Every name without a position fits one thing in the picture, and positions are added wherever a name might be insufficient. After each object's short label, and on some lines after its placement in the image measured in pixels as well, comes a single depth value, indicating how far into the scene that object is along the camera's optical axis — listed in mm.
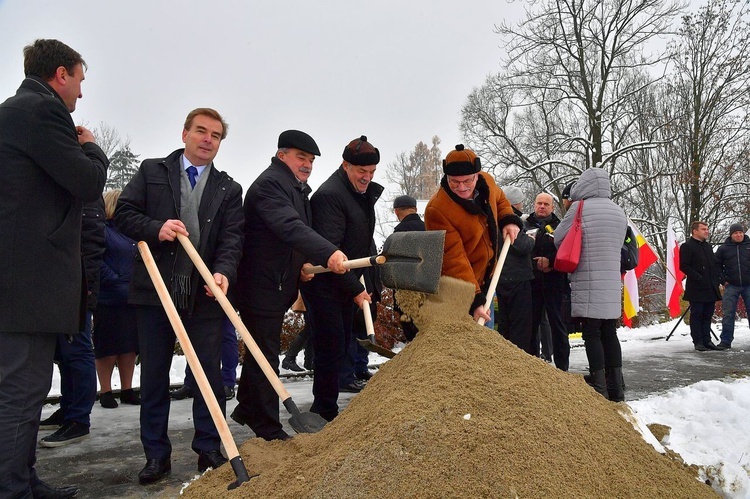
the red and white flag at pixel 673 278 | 10992
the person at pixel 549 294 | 5977
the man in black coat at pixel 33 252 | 2523
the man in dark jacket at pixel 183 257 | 3227
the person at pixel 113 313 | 4980
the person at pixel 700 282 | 8969
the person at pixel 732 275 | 9234
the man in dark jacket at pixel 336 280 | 4086
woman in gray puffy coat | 4645
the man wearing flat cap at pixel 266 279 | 3594
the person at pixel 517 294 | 5129
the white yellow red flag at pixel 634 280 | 8406
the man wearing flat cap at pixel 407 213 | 5711
